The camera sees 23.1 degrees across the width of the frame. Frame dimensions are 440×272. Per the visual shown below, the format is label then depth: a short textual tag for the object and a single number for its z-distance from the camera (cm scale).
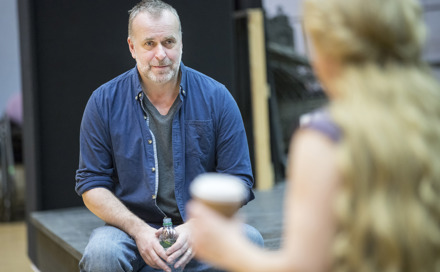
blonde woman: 191
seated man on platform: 312
